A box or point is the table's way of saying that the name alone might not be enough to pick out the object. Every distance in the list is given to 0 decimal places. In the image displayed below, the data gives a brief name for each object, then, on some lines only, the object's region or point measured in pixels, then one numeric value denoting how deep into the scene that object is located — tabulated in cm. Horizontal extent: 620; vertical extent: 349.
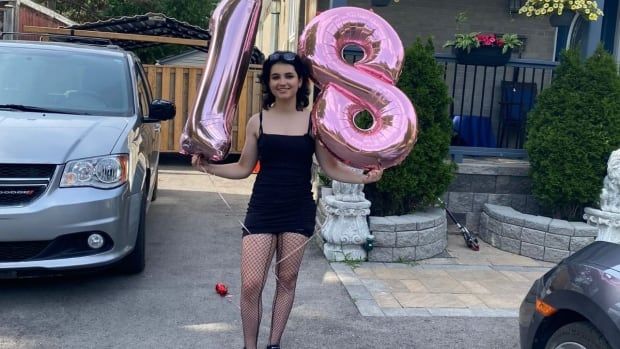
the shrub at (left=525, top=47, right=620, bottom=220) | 629
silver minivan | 419
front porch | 741
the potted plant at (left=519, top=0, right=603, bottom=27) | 716
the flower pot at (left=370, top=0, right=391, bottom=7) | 784
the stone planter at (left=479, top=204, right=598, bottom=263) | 621
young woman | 341
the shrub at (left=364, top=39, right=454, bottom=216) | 616
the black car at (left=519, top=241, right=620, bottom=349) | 277
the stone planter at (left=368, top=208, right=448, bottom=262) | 593
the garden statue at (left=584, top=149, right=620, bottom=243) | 573
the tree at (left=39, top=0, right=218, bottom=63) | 2064
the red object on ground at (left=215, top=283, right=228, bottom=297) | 486
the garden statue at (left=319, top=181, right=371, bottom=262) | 580
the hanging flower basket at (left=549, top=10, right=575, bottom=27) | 768
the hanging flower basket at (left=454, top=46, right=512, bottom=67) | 713
